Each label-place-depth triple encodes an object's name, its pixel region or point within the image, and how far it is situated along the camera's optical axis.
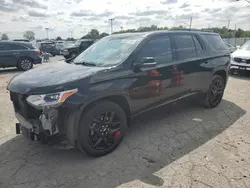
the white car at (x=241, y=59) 8.95
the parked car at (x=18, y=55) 11.00
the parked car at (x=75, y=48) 18.42
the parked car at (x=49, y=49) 24.20
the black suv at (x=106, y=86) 2.62
